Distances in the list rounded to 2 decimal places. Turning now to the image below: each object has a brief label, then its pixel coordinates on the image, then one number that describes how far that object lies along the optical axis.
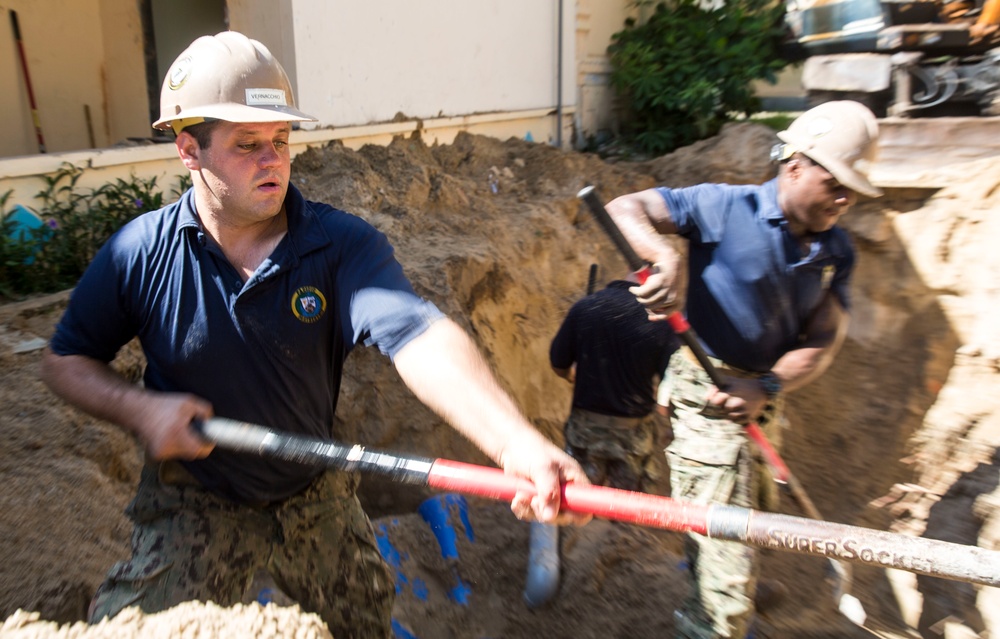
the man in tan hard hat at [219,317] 2.28
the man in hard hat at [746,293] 3.32
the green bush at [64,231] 4.17
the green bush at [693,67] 9.33
